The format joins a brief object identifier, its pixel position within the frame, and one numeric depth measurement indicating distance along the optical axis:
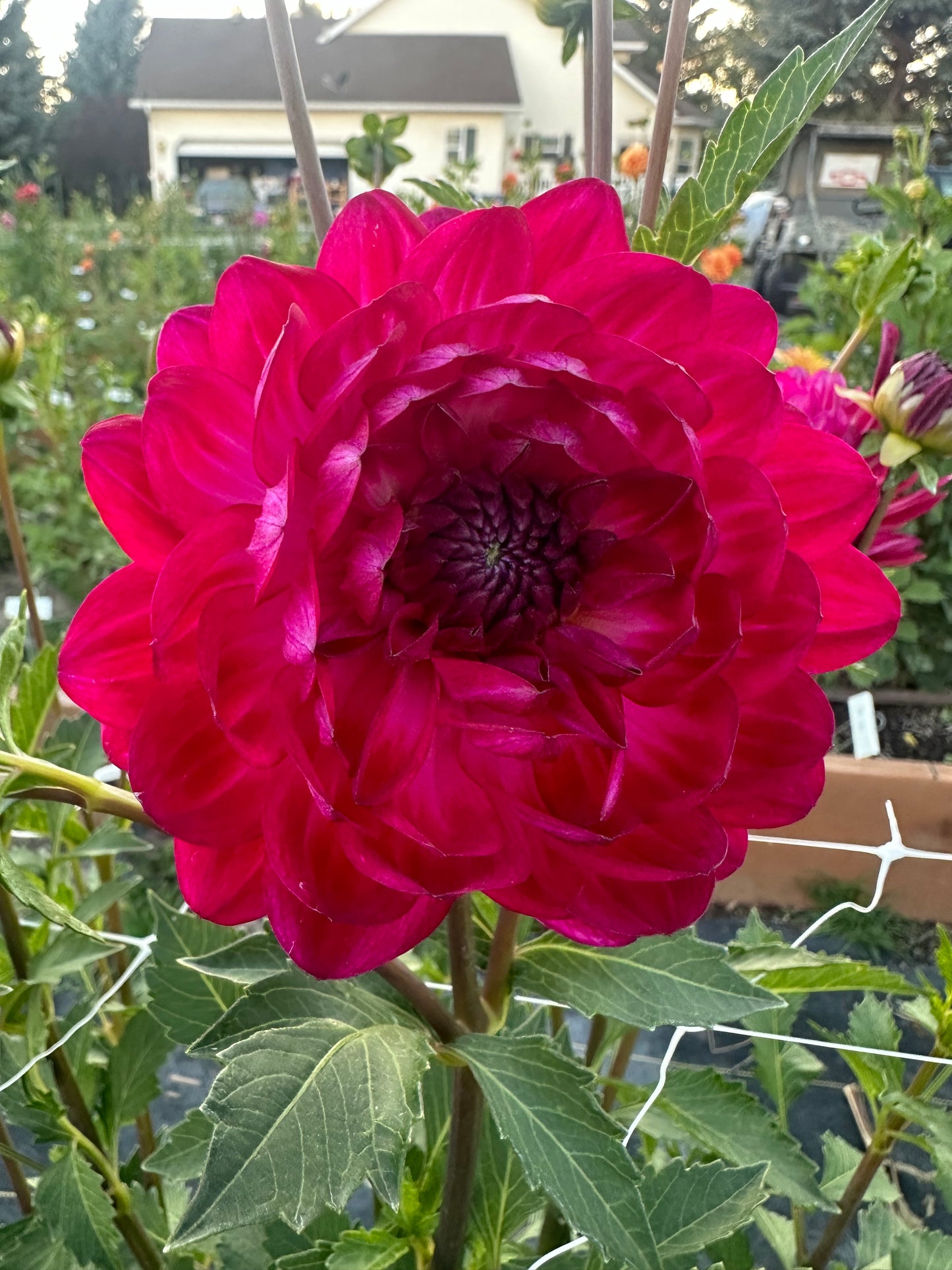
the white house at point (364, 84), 11.47
